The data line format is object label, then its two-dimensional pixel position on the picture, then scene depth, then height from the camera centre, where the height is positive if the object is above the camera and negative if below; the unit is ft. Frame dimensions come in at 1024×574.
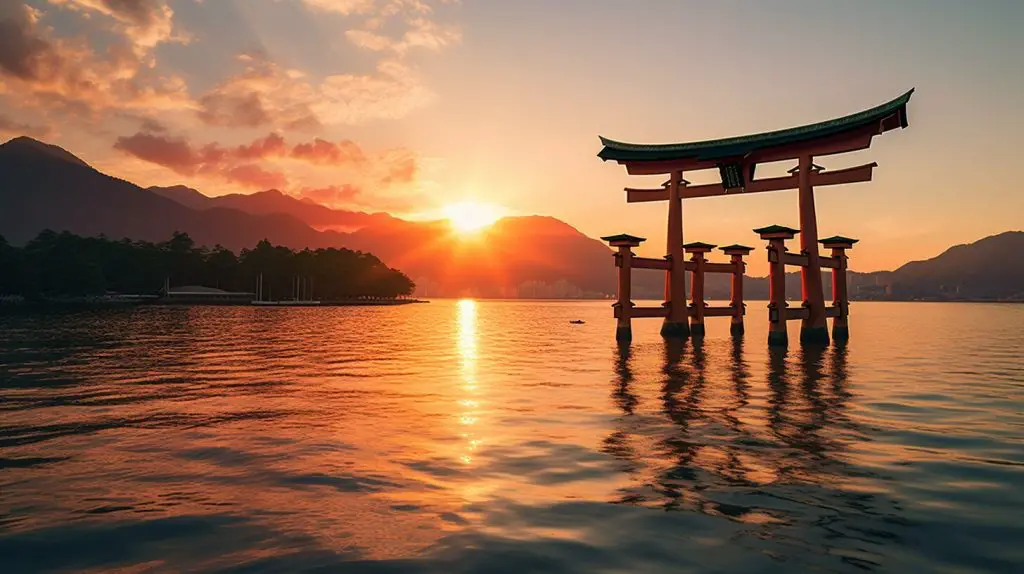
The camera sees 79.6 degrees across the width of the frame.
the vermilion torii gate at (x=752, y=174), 83.56 +19.28
